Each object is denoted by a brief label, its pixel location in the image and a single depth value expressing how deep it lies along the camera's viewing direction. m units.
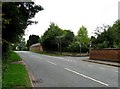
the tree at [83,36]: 35.74
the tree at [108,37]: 21.98
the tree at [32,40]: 61.08
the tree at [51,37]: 32.20
